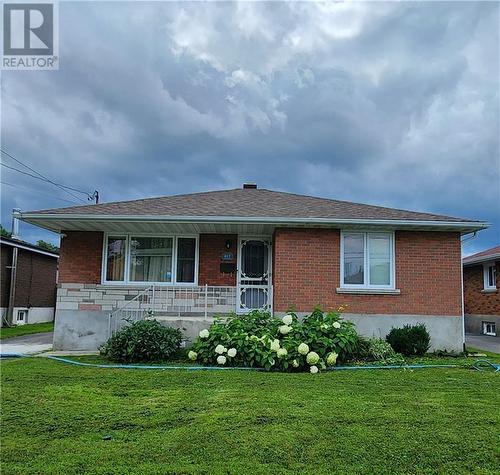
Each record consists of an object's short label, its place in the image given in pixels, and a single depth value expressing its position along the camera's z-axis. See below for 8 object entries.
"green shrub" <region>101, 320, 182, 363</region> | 8.96
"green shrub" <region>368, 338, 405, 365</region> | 8.97
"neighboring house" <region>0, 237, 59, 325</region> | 19.79
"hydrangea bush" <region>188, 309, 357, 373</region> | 8.17
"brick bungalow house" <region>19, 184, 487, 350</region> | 10.94
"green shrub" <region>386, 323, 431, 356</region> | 9.94
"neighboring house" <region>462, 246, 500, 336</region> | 17.83
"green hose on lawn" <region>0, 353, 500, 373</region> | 8.21
